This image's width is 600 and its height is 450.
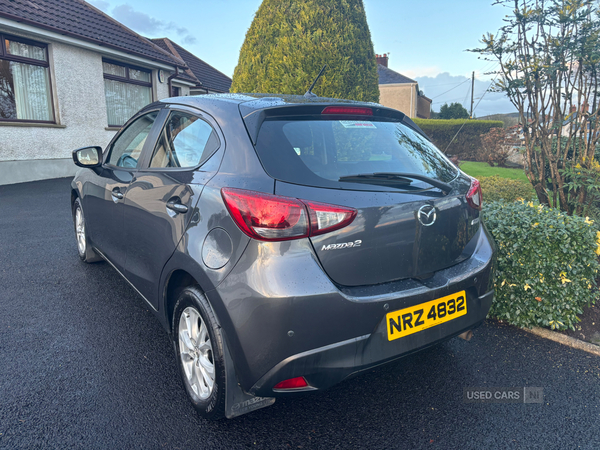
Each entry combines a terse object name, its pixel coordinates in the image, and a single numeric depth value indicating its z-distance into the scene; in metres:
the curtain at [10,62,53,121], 10.76
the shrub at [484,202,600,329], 3.09
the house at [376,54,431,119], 39.33
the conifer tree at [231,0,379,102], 7.70
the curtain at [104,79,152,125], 13.41
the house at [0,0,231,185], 10.37
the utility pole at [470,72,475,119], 54.72
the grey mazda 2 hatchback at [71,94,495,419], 1.85
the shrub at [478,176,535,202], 5.29
